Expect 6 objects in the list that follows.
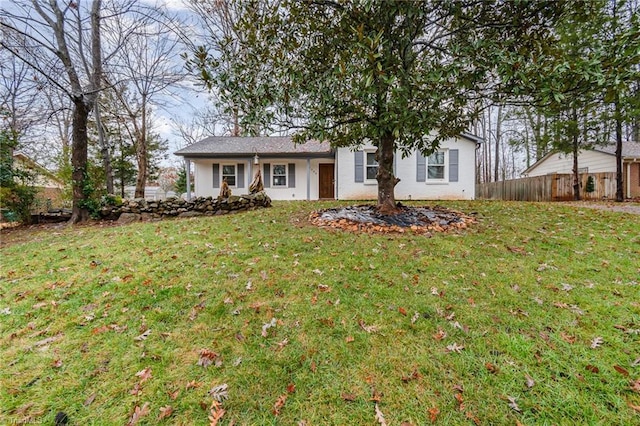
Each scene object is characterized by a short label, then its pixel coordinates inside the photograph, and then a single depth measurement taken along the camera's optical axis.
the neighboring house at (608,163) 16.16
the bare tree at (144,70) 12.27
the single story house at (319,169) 12.73
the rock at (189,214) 8.84
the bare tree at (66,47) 7.47
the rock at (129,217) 8.45
